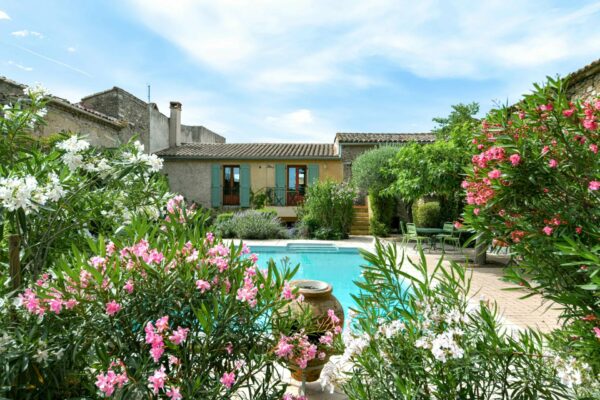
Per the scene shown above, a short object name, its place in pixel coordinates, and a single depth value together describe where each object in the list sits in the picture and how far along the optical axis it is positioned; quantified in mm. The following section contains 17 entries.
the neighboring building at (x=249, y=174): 17922
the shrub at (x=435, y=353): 1285
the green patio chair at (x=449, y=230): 9508
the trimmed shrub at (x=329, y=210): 14031
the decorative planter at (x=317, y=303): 2625
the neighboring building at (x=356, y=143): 17406
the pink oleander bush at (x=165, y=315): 1248
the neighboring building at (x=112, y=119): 10336
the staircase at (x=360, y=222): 15445
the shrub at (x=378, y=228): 14312
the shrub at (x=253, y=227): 13141
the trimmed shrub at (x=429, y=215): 13688
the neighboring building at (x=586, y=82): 6410
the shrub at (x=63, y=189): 1503
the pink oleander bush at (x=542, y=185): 1807
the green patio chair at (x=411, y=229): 9630
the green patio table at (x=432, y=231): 10273
